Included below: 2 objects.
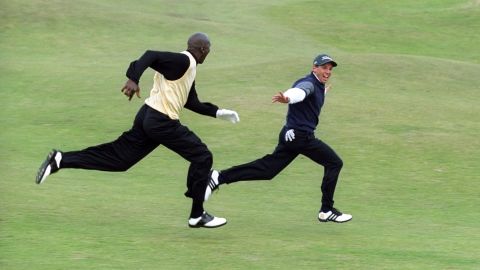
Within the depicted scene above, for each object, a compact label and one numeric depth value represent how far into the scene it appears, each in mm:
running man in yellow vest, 17656
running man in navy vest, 19656
